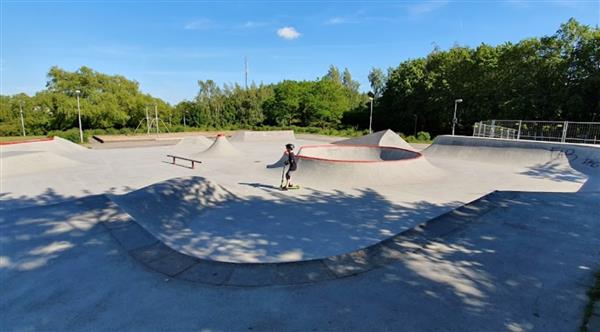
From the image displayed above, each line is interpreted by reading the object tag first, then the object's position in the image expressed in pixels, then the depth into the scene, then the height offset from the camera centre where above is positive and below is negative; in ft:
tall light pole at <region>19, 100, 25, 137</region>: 137.51 +3.19
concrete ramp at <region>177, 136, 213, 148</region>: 85.34 -5.35
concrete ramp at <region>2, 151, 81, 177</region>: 43.62 -6.78
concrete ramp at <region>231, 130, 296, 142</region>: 103.67 -3.71
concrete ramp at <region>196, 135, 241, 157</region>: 62.28 -5.33
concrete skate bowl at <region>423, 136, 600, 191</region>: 42.68 -3.69
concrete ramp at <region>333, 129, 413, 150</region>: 70.23 -2.65
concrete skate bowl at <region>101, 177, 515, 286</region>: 14.39 -6.89
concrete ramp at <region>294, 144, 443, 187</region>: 35.40 -5.24
